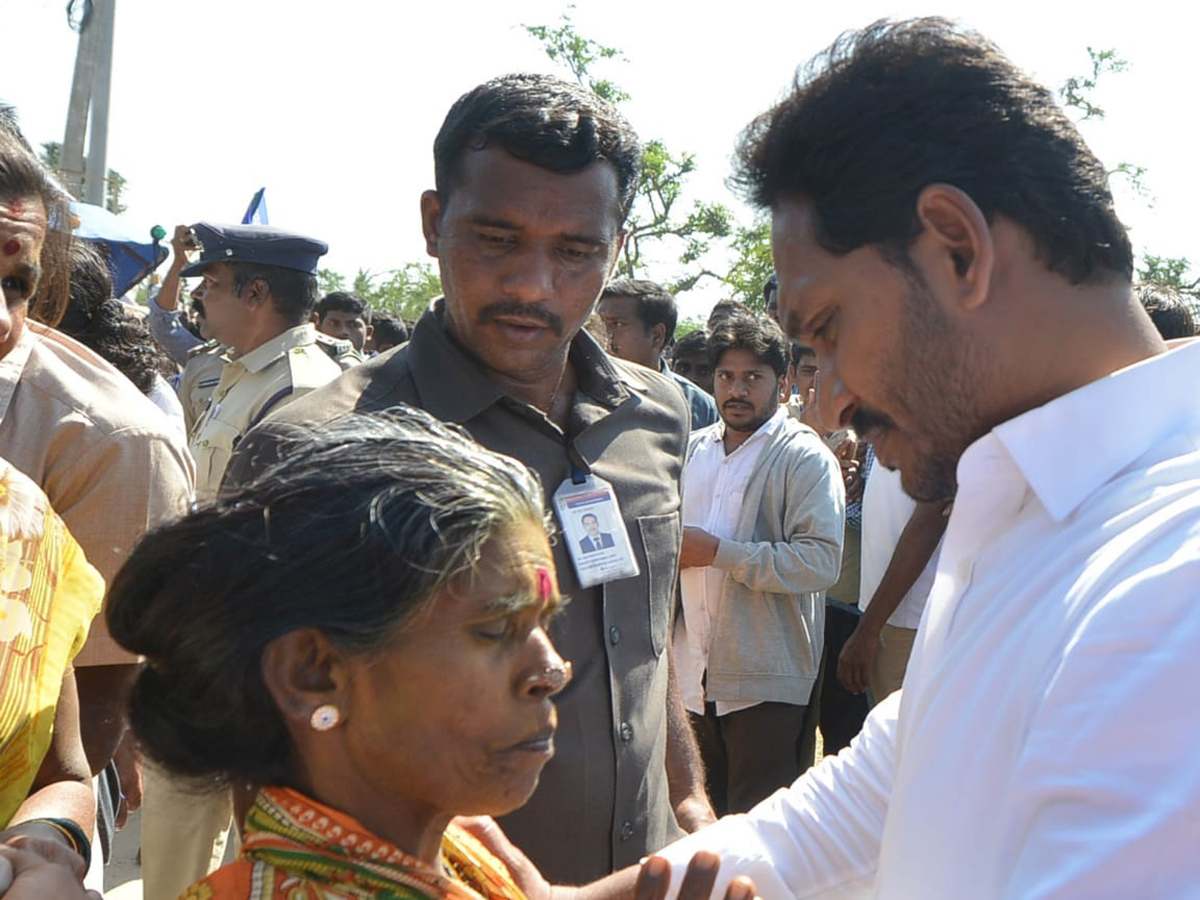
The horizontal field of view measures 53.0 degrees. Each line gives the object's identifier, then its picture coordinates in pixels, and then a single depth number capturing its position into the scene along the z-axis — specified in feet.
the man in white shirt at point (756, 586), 15.69
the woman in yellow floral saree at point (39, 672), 5.25
